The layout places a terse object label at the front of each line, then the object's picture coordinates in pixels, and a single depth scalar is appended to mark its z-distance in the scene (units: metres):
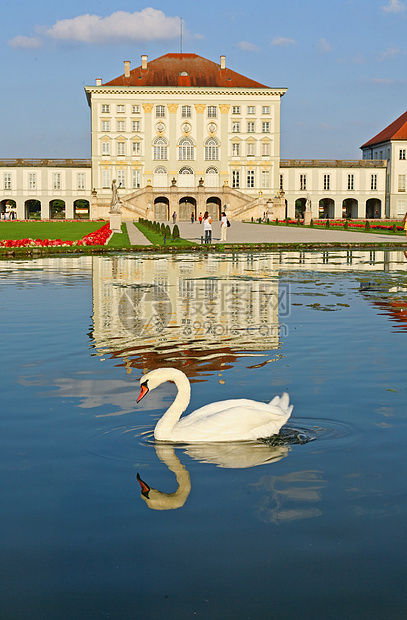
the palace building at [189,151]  89.25
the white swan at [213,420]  5.82
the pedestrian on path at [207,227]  34.84
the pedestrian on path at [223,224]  35.94
